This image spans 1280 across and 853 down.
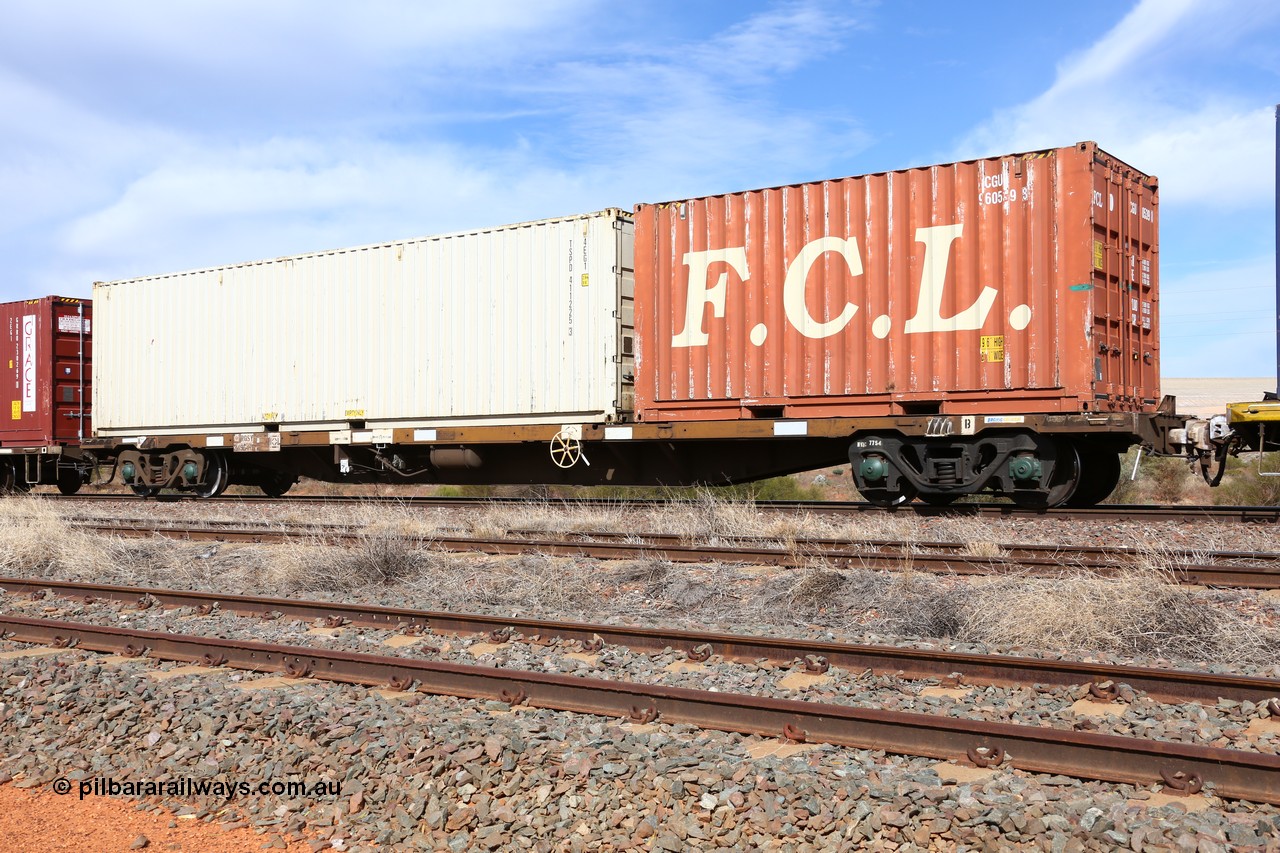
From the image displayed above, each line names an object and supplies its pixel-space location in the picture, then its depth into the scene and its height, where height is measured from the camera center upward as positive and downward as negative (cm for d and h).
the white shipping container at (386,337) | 1354 +134
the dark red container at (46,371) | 1902 +104
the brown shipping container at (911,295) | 1096 +154
